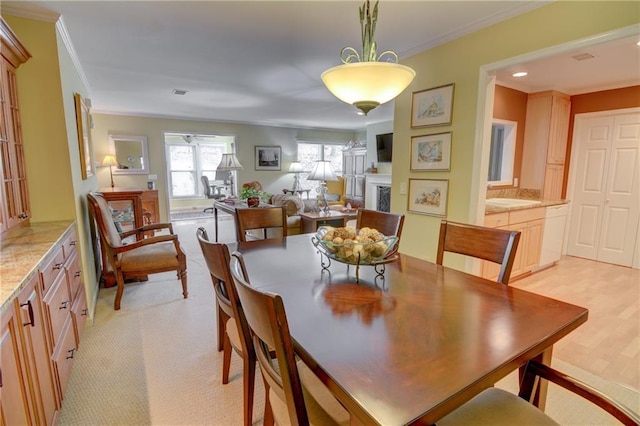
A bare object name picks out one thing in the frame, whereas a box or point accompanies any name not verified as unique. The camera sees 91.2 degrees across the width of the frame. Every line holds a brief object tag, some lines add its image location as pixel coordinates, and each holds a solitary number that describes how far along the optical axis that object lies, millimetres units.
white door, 4113
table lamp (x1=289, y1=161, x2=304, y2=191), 8516
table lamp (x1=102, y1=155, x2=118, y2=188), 6115
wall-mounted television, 7816
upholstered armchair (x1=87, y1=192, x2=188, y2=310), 2824
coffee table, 4570
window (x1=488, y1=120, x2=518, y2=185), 4289
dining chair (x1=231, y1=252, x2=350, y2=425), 821
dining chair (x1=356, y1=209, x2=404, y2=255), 2205
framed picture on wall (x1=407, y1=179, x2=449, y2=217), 2947
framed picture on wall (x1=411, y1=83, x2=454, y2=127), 2828
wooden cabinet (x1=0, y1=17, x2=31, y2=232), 1804
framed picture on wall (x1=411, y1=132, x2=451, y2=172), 2883
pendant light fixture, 1435
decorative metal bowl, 1474
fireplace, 7599
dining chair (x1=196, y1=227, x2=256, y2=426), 1334
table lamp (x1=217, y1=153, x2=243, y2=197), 6277
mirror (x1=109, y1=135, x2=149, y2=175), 6488
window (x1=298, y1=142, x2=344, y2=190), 9203
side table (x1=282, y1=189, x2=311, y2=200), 7941
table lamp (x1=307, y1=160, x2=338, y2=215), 5277
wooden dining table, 772
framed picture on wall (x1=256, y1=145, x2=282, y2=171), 8109
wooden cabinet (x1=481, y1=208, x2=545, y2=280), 3248
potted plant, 4977
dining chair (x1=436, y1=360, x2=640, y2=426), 985
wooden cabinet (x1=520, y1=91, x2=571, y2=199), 4203
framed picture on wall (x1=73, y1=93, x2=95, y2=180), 2938
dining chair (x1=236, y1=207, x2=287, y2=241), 2416
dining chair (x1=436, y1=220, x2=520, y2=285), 1572
